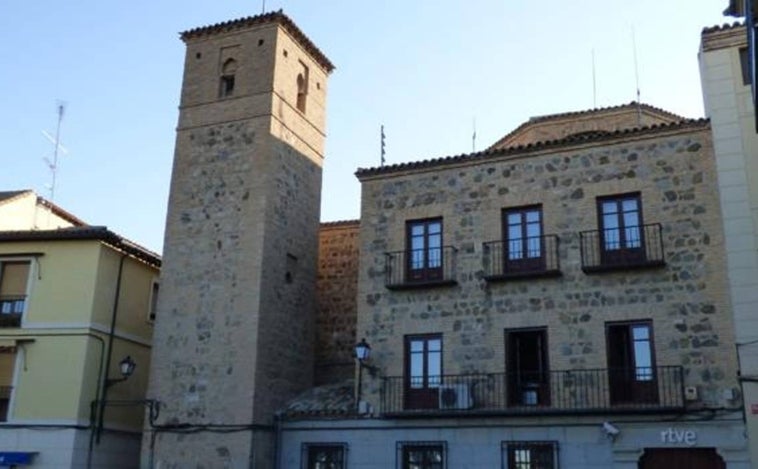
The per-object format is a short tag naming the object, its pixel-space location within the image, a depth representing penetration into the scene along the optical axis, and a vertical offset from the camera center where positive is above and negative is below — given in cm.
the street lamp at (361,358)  1805 +258
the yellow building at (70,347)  2038 +312
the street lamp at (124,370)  1991 +245
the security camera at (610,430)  1595 +110
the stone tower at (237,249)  1917 +537
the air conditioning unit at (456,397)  1723 +175
